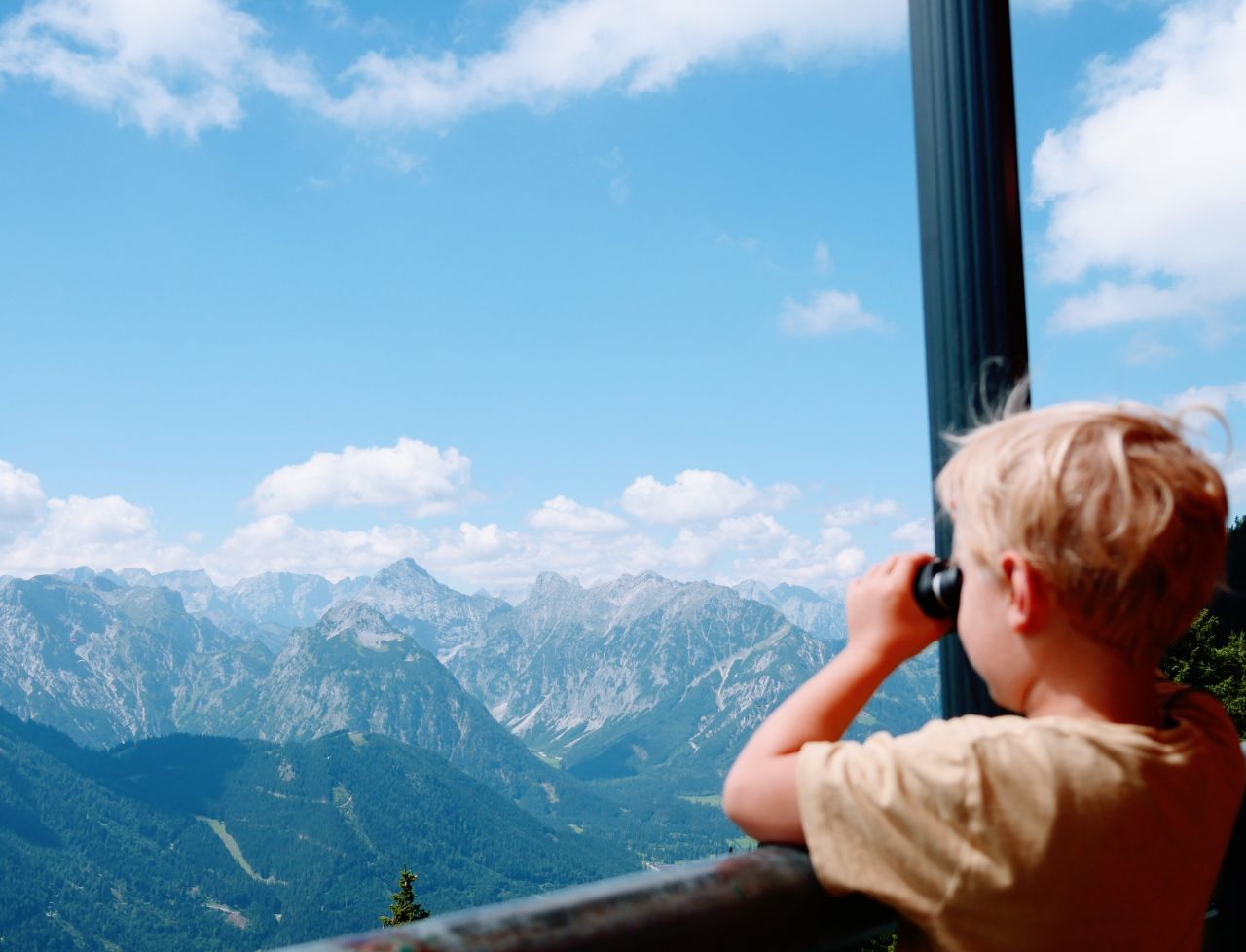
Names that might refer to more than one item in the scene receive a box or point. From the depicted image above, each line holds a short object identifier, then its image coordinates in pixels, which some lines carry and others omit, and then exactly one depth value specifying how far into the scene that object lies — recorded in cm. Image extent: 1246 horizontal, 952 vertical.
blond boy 80
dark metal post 125
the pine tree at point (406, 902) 4619
